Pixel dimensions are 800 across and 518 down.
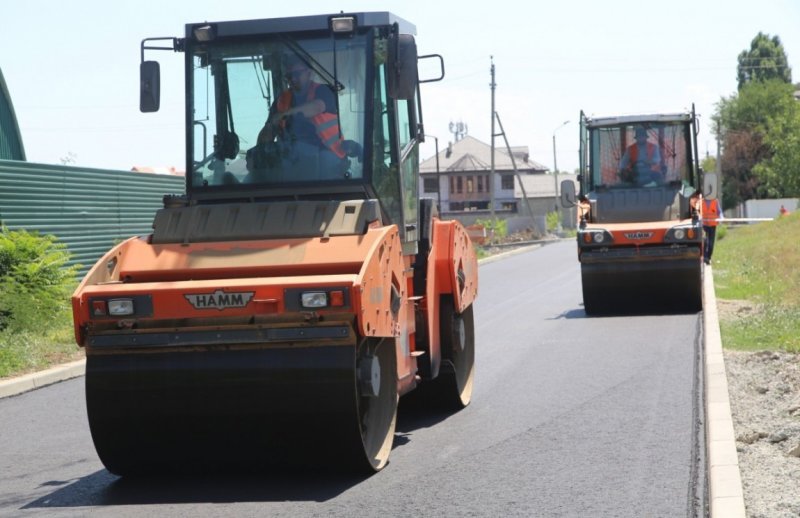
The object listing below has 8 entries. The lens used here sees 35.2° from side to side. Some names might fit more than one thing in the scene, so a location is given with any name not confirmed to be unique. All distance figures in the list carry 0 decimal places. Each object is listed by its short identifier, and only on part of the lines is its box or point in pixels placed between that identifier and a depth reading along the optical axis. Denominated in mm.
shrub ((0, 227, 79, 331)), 15719
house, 111875
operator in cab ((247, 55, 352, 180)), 8469
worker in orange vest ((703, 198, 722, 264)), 27188
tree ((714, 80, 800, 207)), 78812
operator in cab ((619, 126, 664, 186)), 19172
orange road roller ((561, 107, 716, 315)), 17547
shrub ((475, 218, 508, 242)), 61444
